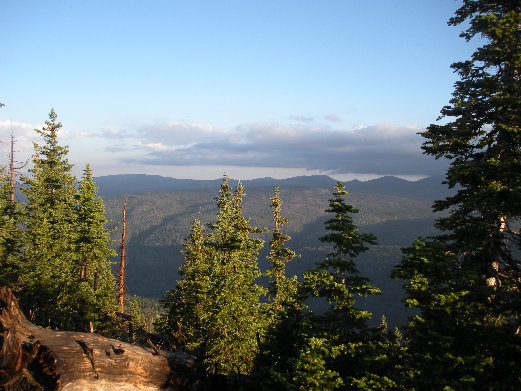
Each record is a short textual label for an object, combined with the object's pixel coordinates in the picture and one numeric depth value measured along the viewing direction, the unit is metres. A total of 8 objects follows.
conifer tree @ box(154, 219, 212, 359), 23.97
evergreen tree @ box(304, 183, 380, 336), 12.01
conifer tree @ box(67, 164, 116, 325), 23.11
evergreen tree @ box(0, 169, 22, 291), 24.44
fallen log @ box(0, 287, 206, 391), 8.93
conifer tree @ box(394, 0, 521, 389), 8.36
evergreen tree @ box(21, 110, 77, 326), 23.31
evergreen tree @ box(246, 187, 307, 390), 10.47
